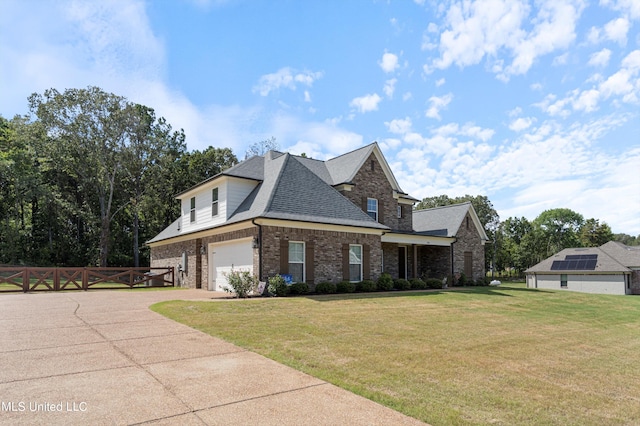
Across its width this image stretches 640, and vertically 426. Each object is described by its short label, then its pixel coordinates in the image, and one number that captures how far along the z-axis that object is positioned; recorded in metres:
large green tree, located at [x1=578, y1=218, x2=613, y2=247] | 62.44
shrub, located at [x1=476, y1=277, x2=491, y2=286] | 26.22
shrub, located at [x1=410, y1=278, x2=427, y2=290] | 20.53
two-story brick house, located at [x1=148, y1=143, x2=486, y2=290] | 16.64
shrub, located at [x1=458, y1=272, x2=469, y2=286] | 24.77
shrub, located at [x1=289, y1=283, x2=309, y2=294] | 15.52
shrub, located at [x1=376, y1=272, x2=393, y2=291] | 18.81
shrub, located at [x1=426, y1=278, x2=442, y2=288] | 21.52
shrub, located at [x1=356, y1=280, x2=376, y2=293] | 17.91
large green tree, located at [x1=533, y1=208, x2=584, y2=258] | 72.25
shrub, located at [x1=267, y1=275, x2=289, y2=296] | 14.92
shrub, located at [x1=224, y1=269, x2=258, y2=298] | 14.35
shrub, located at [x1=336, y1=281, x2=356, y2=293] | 16.97
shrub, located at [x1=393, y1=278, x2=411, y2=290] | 19.77
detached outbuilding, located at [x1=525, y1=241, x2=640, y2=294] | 34.91
